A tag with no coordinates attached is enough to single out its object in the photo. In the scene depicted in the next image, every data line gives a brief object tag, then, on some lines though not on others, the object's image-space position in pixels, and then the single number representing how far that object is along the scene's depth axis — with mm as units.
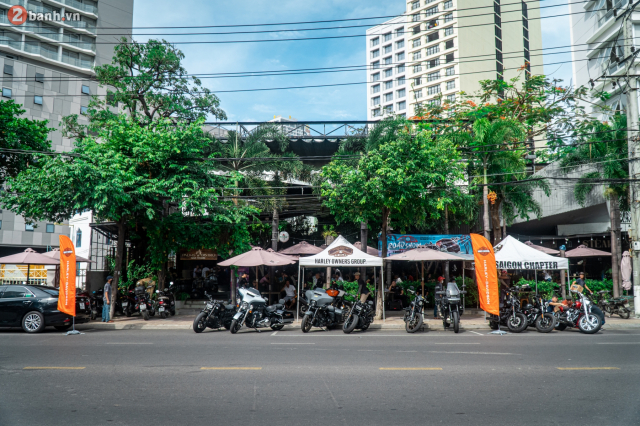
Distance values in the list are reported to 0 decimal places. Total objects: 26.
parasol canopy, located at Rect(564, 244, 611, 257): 21094
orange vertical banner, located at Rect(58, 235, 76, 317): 13133
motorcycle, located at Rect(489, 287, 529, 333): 13367
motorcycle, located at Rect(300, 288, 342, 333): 13438
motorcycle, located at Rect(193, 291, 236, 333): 13398
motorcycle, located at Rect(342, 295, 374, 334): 13305
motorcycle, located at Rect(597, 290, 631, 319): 16422
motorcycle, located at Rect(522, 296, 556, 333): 13133
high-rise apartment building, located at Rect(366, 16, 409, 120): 65250
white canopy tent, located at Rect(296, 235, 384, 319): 15406
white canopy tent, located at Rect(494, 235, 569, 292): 14867
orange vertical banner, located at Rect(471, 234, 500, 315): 13797
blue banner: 20250
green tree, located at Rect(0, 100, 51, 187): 19438
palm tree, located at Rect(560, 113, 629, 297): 19453
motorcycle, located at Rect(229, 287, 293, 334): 13234
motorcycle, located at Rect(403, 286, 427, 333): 13516
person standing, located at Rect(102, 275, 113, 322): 15633
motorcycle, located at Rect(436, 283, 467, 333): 13508
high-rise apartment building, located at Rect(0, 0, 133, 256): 44906
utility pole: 16594
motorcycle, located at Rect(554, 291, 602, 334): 12930
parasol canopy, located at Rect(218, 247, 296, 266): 16703
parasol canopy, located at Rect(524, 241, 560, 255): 20869
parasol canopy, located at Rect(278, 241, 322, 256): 22625
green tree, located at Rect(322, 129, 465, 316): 15359
